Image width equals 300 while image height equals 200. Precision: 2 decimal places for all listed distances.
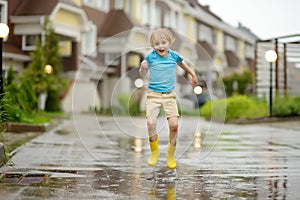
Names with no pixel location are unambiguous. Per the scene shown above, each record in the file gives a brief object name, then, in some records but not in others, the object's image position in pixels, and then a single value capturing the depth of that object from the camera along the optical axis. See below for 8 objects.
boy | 7.54
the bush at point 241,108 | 23.81
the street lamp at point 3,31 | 11.45
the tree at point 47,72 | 27.31
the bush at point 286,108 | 22.36
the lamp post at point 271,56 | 22.56
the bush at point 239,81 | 58.81
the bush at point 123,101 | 23.44
